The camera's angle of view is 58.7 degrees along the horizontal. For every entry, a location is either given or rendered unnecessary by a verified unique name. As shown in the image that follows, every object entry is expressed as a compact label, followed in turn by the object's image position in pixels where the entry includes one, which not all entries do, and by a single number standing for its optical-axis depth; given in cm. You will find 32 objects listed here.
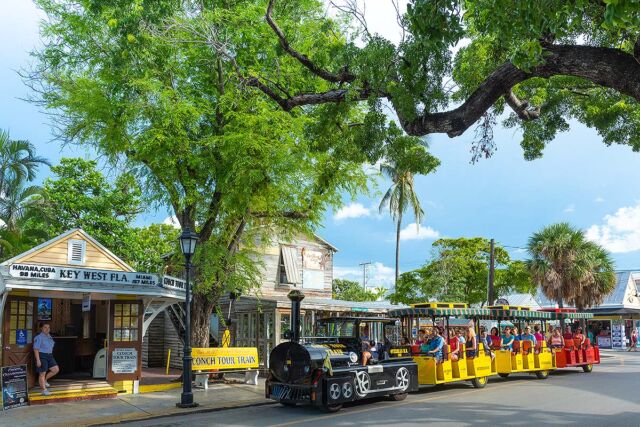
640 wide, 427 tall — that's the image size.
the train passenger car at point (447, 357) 1498
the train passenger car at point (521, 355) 1761
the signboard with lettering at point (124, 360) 1449
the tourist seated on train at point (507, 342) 1778
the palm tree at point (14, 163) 2580
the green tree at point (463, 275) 3356
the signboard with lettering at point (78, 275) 1219
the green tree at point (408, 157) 1367
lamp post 1274
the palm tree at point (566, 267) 3192
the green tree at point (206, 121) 1433
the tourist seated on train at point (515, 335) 1812
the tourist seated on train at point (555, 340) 2002
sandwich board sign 1225
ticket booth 1287
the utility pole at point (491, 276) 2923
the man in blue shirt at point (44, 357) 1302
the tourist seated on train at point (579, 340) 2083
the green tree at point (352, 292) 5465
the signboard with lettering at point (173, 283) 1472
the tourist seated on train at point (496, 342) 1788
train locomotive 1162
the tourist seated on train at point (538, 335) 1870
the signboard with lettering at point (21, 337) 1329
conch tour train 1186
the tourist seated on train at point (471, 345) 1587
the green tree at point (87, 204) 2789
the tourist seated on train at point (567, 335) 2076
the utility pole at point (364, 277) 6013
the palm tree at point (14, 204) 2562
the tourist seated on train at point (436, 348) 1495
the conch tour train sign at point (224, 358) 1534
